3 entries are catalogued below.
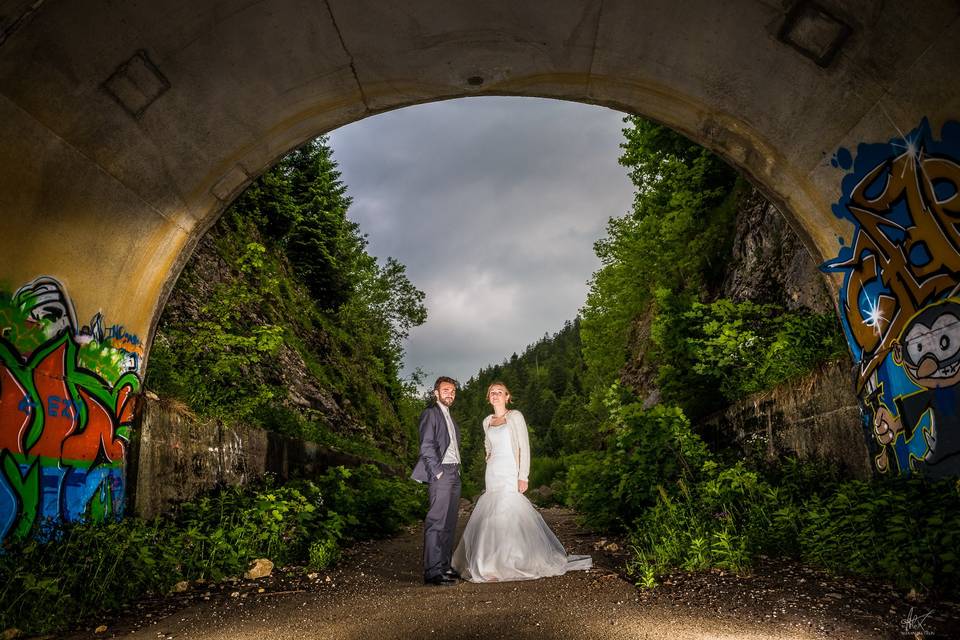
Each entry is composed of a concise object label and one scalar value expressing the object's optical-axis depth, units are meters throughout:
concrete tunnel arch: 5.21
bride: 6.37
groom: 6.34
